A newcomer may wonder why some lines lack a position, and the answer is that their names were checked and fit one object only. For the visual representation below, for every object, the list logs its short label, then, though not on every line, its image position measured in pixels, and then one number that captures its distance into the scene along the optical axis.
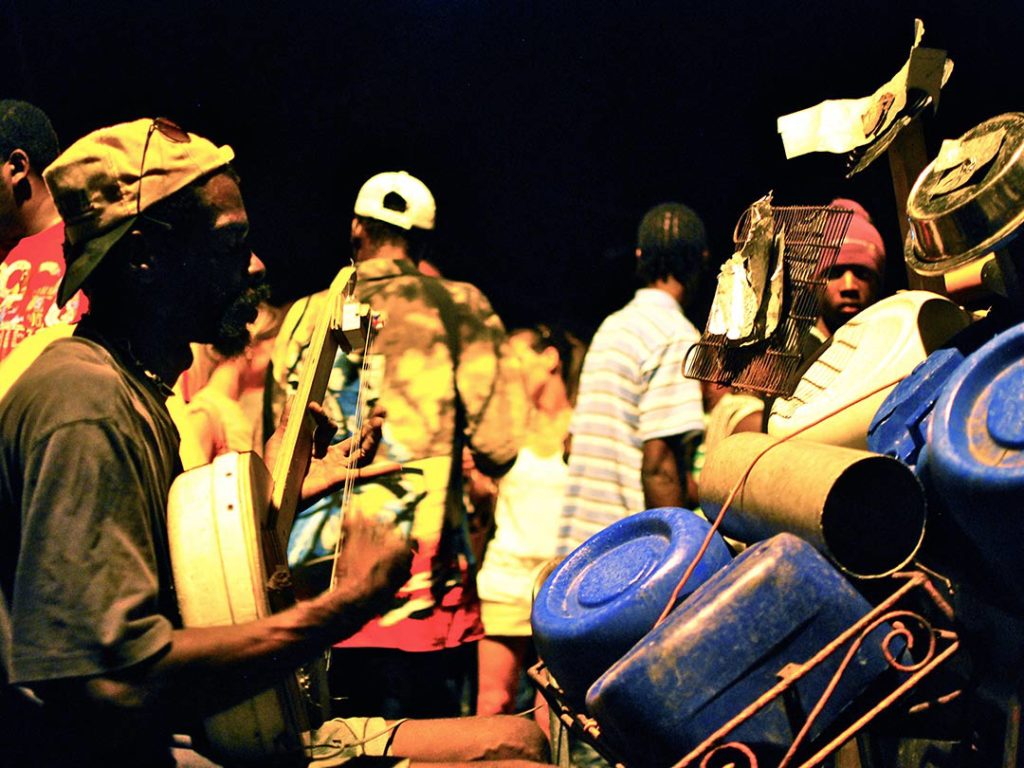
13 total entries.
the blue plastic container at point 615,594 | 2.35
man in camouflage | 4.23
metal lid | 2.25
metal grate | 2.86
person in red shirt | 3.67
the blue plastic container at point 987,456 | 1.91
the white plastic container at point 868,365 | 2.68
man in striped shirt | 4.29
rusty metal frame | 2.03
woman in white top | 4.46
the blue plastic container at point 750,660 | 2.08
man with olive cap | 1.88
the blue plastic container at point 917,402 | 2.41
